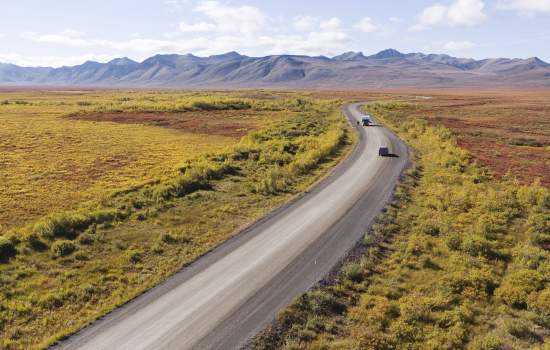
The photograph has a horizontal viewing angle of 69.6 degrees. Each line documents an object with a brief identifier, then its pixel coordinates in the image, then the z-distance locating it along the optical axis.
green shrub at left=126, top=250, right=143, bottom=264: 23.11
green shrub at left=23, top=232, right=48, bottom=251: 24.48
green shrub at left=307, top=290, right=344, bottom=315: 17.73
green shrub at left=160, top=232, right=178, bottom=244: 25.50
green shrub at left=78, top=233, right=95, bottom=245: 25.28
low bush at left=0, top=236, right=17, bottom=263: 23.28
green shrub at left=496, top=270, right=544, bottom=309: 18.27
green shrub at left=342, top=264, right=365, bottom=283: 20.42
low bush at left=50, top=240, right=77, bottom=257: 23.76
